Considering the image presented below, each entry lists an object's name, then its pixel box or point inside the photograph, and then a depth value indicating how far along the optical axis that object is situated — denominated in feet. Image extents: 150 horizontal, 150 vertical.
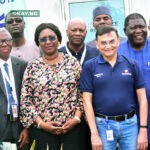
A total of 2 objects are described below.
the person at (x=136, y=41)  13.03
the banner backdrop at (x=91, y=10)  23.84
